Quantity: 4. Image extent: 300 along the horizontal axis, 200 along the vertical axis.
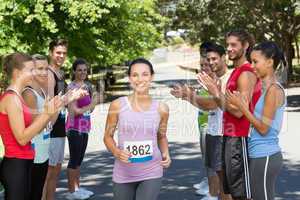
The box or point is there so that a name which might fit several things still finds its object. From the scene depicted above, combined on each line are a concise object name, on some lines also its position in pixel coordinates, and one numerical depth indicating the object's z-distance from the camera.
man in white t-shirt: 9.82
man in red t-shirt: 7.87
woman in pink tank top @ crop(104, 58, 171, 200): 7.39
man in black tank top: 10.04
